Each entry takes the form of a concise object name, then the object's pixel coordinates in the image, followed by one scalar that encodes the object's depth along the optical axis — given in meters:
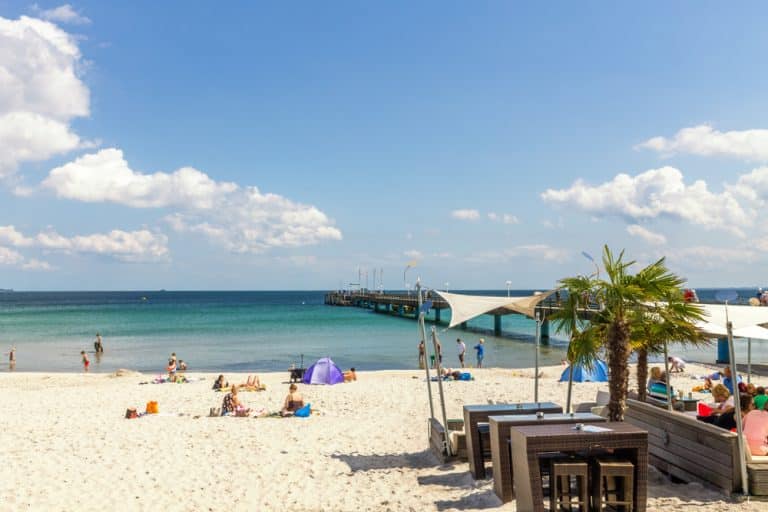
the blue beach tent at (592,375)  18.38
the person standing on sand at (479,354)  26.47
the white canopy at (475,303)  9.15
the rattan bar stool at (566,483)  5.38
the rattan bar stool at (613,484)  5.44
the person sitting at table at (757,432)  6.39
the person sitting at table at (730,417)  7.17
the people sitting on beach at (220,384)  17.86
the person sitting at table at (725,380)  14.60
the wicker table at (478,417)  7.33
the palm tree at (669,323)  7.74
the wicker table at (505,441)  6.30
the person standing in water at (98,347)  34.19
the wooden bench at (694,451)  6.02
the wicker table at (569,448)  5.41
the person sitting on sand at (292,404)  13.36
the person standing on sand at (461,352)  26.66
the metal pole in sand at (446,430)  8.27
